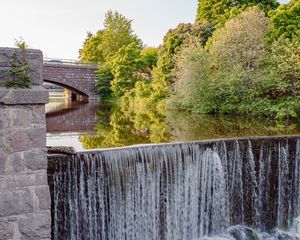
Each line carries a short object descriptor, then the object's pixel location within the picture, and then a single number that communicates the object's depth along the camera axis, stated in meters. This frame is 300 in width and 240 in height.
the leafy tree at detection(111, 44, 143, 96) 29.77
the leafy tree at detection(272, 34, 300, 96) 15.63
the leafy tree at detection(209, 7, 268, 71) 17.16
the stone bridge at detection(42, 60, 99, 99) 30.56
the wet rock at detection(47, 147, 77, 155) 5.20
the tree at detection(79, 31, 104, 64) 46.69
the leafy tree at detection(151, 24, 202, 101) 22.19
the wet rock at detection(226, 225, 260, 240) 7.21
